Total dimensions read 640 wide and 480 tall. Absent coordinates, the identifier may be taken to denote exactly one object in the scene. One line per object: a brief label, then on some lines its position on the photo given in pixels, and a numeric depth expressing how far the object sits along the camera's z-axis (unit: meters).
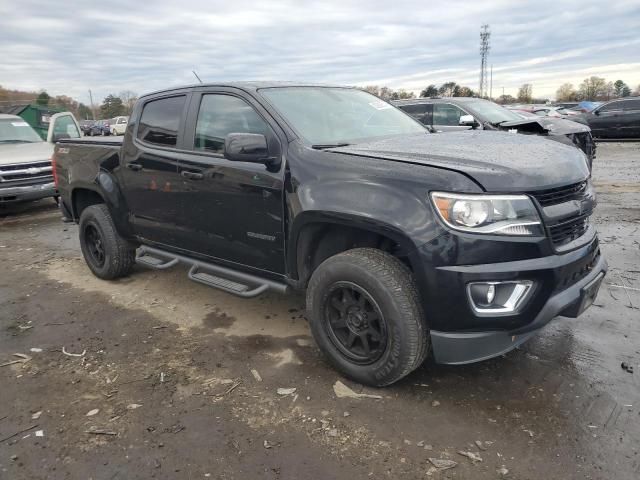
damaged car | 8.70
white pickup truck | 8.82
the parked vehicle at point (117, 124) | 34.56
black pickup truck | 2.64
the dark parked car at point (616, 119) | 18.12
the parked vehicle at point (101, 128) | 38.84
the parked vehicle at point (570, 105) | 37.19
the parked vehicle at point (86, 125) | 42.78
